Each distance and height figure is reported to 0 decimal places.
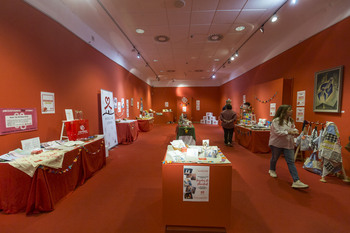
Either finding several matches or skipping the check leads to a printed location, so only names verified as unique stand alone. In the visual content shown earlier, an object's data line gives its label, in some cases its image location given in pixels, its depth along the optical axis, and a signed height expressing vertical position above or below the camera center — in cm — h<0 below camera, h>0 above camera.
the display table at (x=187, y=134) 489 -83
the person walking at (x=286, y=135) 272 -46
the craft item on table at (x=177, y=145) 223 -55
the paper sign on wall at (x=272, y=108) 509 +2
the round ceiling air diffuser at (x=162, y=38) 494 +233
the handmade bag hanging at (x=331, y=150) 295 -80
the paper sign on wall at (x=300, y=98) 410 +32
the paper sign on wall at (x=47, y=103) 291 +9
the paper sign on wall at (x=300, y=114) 413 -13
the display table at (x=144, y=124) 870 -95
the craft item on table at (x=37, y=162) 200 -74
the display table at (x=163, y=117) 1227 -75
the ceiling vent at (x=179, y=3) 318 +226
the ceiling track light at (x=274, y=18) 358 +217
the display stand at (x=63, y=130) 318 -50
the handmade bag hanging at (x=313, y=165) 330 -123
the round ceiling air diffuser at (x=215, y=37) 485 +236
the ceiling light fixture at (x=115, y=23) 333 +227
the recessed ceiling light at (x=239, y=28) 434 +235
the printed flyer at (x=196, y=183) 168 -83
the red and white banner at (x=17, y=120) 227 -21
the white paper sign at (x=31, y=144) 248 -62
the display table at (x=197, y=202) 168 -103
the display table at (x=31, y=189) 202 -114
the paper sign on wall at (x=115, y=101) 595 +27
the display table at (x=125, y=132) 590 -94
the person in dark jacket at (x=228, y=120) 532 -39
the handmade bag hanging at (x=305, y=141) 355 -76
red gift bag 314 -47
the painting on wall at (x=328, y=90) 316 +45
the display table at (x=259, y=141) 471 -99
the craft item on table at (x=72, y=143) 289 -69
